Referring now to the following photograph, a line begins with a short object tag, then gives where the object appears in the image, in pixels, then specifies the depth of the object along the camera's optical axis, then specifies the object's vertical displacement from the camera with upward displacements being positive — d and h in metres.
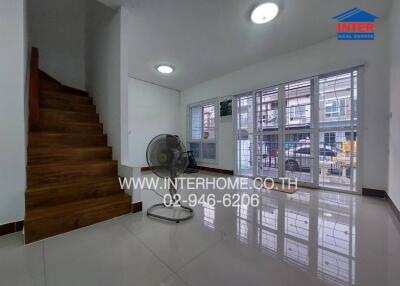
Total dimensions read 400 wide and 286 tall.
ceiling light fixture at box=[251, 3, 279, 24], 2.26 +1.75
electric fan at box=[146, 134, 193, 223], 2.02 -0.18
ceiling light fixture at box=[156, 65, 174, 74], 4.02 +1.70
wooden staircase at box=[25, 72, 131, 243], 1.64 -0.37
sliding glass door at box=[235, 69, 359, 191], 2.85 +0.20
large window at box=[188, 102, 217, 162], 5.00 +0.28
